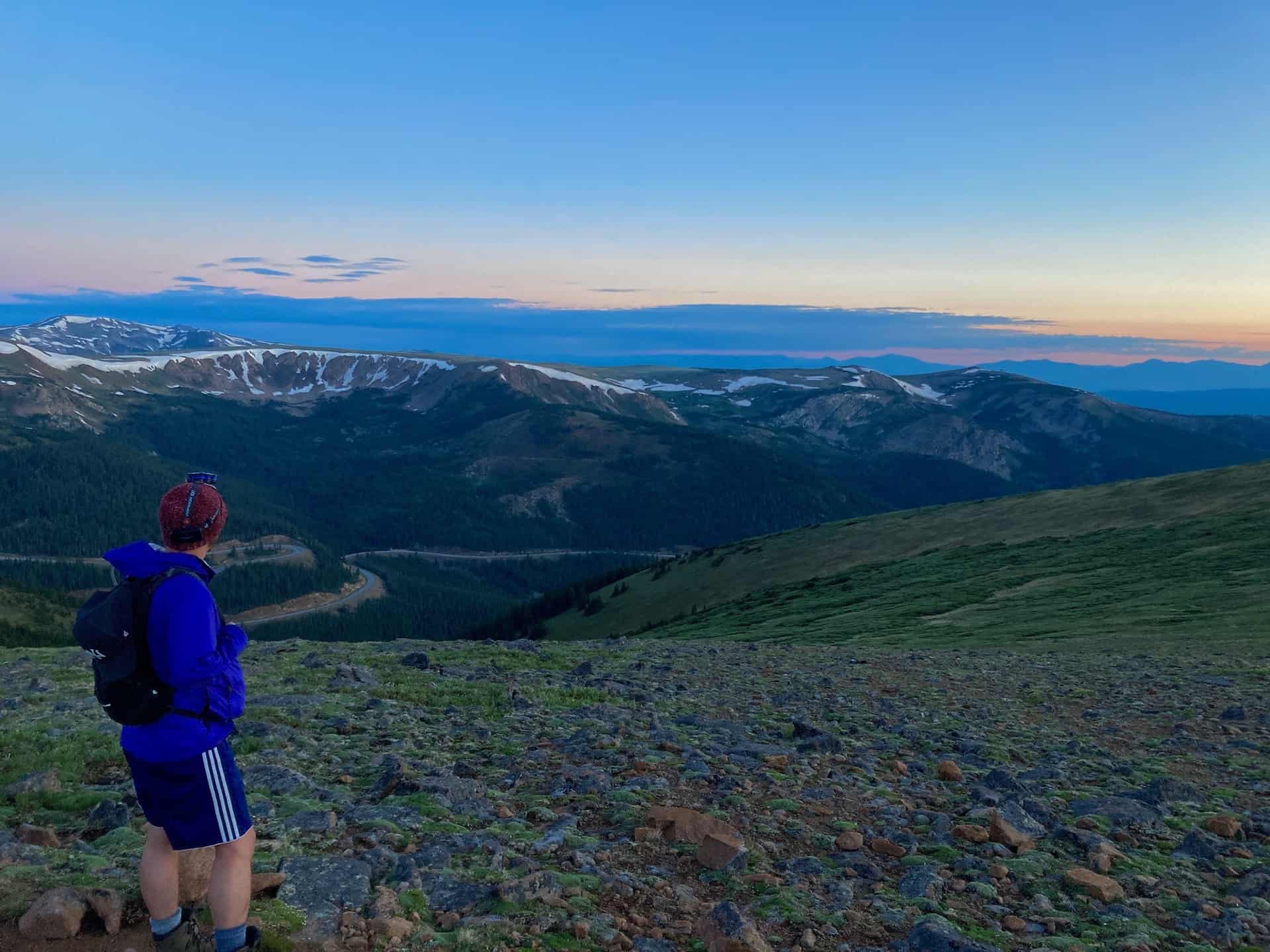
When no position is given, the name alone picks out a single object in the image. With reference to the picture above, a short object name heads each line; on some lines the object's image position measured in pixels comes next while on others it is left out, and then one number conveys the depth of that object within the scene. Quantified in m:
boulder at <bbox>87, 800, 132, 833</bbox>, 9.18
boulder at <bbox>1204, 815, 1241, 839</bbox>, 10.33
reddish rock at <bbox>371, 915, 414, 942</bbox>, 6.75
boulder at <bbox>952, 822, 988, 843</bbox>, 9.73
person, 5.93
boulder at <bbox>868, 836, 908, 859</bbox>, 9.40
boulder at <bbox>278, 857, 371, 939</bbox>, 6.96
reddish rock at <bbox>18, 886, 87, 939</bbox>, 6.35
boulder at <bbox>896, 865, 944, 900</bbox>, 8.31
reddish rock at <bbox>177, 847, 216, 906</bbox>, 7.01
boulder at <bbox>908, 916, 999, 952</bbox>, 7.17
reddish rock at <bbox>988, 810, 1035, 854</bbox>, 9.53
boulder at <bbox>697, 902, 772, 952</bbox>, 6.83
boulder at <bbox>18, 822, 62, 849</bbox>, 8.38
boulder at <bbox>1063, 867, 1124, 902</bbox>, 8.35
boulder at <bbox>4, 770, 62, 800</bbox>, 9.95
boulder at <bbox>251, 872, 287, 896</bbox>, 7.29
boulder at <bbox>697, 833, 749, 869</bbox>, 8.68
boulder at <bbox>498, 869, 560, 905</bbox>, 7.56
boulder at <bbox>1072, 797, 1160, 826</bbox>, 10.80
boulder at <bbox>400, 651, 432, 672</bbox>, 21.93
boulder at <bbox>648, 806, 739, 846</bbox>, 9.37
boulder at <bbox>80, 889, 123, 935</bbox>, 6.54
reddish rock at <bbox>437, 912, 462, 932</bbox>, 7.04
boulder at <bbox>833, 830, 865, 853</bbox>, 9.43
